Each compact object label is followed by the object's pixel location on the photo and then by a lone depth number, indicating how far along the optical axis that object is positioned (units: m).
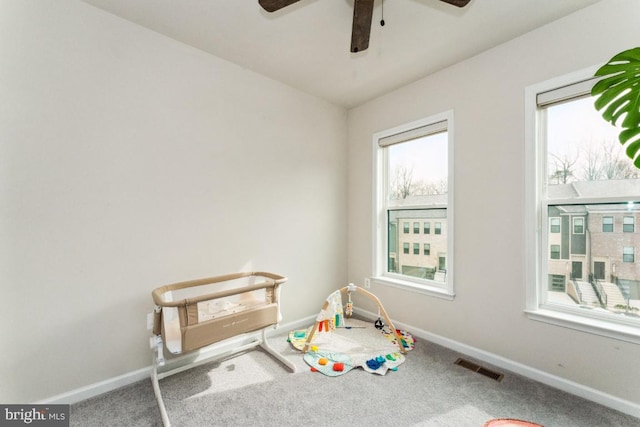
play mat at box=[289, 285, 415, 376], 2.16
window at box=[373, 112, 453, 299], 2.58
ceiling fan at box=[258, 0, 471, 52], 1.36
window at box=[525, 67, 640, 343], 1.75
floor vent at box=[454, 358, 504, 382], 2.02
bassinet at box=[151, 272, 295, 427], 1.71
